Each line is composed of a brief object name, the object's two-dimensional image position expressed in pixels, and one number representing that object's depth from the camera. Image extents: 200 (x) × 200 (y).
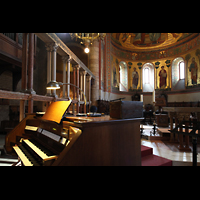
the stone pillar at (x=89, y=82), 10.47
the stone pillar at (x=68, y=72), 6.87
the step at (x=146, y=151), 2.70
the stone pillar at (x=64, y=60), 6.75
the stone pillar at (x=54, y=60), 5.33
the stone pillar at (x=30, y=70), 3.87
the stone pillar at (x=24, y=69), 3.73
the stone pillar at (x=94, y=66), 11.23
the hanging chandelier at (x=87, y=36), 7.58
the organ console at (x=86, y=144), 1.50
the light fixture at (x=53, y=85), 2.73
